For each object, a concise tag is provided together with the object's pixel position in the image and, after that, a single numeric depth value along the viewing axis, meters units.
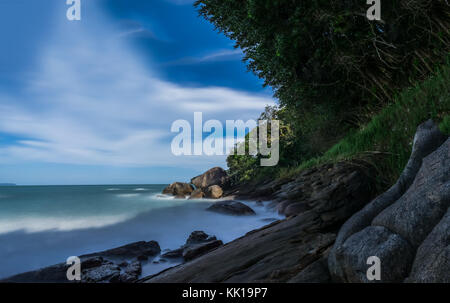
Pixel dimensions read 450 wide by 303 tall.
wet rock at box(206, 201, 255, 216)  9.40
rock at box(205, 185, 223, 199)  19.75
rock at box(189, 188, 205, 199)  20.75
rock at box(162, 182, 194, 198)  25.29
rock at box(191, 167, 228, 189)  23.62
